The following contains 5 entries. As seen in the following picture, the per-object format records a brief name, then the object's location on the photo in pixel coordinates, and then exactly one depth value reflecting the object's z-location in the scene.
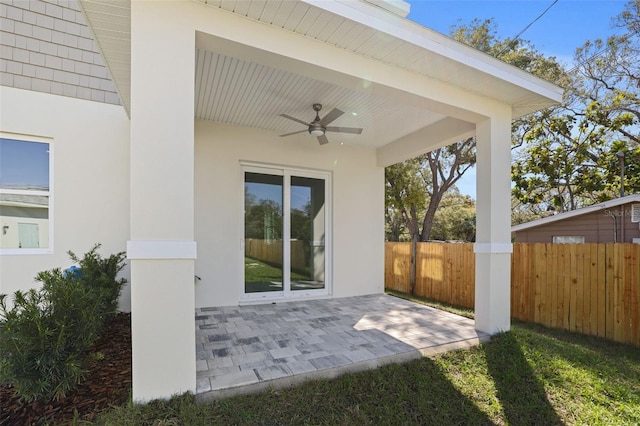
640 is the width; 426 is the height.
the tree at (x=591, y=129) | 8.96
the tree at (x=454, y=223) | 16.48
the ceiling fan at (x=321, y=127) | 4.07
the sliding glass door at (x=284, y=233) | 5.14
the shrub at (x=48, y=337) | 1.98
